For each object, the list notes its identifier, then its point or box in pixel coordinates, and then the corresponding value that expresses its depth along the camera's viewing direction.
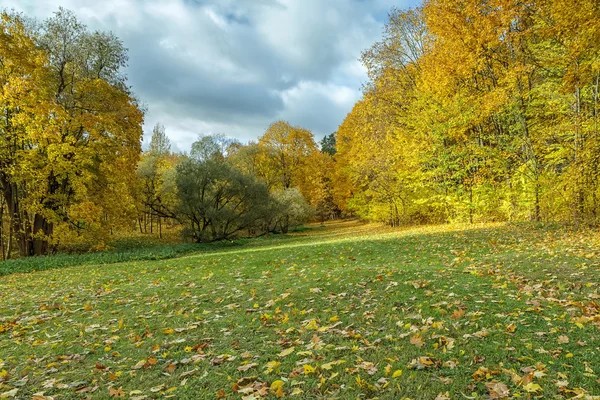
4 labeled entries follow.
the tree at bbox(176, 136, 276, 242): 21.53
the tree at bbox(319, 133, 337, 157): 62.28
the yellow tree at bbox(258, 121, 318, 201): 39.44
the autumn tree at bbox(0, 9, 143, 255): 15.05
